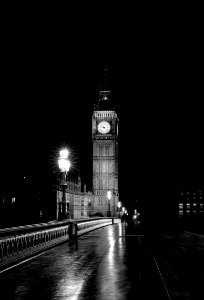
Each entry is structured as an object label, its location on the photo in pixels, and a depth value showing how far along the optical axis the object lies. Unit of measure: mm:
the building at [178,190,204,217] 173750
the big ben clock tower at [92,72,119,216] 109125
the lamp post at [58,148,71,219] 27406
